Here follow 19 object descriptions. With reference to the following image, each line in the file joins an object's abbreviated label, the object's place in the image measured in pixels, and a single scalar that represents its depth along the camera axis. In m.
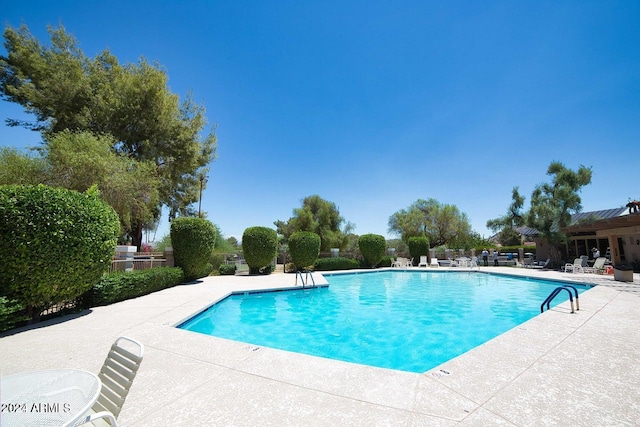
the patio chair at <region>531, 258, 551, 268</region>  18.30
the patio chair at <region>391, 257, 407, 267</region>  21.32
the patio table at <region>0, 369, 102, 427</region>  1.45
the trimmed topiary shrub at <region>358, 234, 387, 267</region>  20.86
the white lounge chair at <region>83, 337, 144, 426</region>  1.89
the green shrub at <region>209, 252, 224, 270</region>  17.30
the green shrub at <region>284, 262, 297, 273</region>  19.22
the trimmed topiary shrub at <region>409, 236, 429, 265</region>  22.77
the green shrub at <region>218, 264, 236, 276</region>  16.92
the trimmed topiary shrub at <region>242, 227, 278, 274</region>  16.39
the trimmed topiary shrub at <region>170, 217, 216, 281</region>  12.98
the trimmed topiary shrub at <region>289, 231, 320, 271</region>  17.86
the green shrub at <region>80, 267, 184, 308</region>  7.77
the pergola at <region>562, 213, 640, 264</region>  12.75
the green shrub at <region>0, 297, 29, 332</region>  5.21
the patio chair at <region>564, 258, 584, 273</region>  15.40
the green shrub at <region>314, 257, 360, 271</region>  19.73
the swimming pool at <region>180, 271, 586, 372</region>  5.82
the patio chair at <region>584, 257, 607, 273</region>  14.49
